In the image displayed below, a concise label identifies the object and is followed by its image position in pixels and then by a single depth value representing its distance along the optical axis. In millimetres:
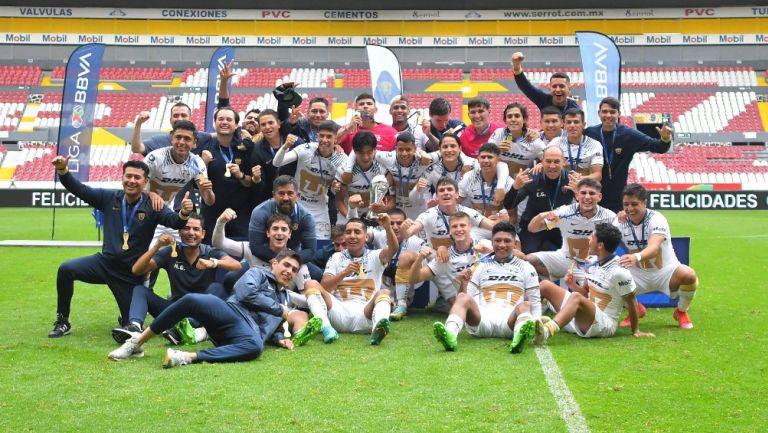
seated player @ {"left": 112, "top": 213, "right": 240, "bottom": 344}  7234
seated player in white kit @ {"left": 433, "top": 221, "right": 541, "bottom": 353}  6902
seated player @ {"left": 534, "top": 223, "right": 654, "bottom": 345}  6801
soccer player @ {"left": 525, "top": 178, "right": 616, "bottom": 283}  7734
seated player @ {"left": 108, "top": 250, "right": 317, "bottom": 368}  5898
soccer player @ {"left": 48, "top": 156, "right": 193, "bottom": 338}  7387
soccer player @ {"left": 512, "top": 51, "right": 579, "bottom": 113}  9125
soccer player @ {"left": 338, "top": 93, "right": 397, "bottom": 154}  9117
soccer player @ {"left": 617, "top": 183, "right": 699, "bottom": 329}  7531
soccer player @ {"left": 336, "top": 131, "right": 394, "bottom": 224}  8555
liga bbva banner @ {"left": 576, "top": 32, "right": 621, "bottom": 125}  13047
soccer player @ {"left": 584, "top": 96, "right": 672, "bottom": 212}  8672
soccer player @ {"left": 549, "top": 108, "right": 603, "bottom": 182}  8422
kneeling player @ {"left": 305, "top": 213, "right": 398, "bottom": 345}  7270
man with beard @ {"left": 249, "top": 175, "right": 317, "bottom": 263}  7570
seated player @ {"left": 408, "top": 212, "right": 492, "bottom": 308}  7652
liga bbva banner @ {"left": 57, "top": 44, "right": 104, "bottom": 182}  15781
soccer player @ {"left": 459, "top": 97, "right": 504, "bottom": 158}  9164
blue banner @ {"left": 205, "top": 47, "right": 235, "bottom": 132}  17719
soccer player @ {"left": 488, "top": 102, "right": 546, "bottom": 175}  8750
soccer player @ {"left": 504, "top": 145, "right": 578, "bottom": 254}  8117
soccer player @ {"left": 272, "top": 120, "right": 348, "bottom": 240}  8625
